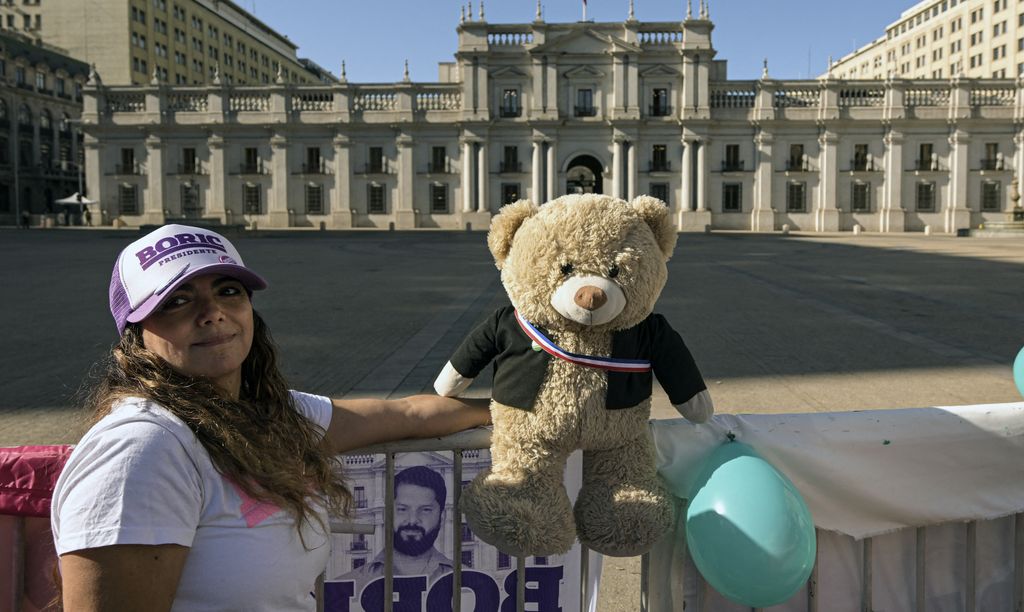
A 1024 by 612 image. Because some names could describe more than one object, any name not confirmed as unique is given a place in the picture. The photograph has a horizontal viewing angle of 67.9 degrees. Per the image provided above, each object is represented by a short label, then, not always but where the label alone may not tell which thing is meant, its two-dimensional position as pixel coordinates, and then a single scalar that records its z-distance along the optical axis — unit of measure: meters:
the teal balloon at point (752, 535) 2.07
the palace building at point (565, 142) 51.44
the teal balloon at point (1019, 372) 3.14
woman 1.59
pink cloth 2.11
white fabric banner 2.49
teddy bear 2.21
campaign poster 2.59
